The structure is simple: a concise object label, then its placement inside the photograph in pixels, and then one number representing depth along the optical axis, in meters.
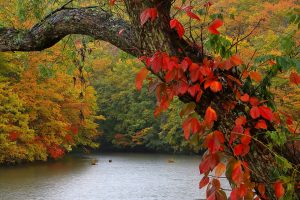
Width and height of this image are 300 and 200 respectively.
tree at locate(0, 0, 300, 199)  6.01
